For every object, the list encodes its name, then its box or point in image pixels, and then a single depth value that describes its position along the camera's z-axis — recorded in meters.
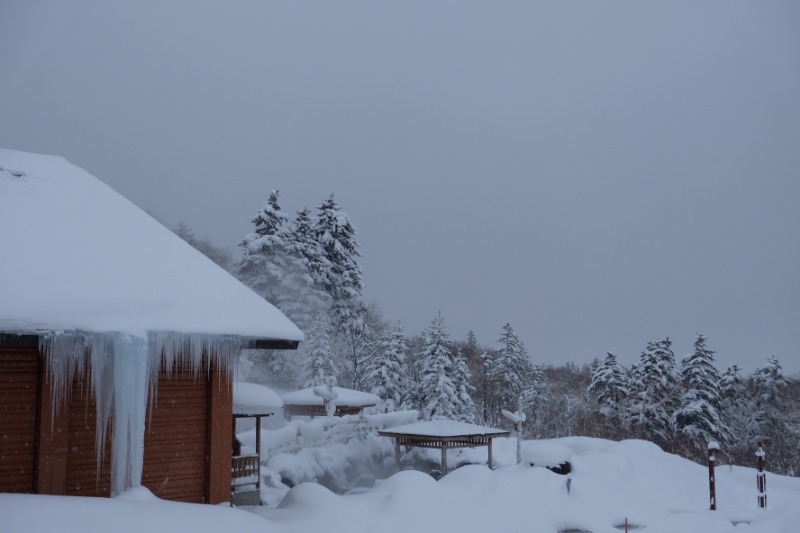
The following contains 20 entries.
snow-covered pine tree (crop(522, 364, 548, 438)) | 37.50
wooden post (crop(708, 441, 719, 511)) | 13.99
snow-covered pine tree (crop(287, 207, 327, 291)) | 31.48
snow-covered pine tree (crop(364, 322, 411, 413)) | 31.56
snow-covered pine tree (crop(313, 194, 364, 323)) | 34.16
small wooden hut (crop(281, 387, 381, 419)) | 24.48
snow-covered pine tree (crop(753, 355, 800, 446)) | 28.78
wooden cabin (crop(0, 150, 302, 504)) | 7.85
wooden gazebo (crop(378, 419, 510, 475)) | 21.58
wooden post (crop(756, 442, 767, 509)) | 14.40
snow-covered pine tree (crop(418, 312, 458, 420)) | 28.94
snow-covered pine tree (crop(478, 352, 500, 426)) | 38.91
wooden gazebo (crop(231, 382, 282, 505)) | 12.61
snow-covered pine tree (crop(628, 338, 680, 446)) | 28.94
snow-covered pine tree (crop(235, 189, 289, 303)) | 29.72
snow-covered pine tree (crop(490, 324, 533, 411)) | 39.22
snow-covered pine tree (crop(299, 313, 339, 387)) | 29.09
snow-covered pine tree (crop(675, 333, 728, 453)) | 27.80
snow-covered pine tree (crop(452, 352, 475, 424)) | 29.55
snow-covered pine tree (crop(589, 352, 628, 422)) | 31.17
